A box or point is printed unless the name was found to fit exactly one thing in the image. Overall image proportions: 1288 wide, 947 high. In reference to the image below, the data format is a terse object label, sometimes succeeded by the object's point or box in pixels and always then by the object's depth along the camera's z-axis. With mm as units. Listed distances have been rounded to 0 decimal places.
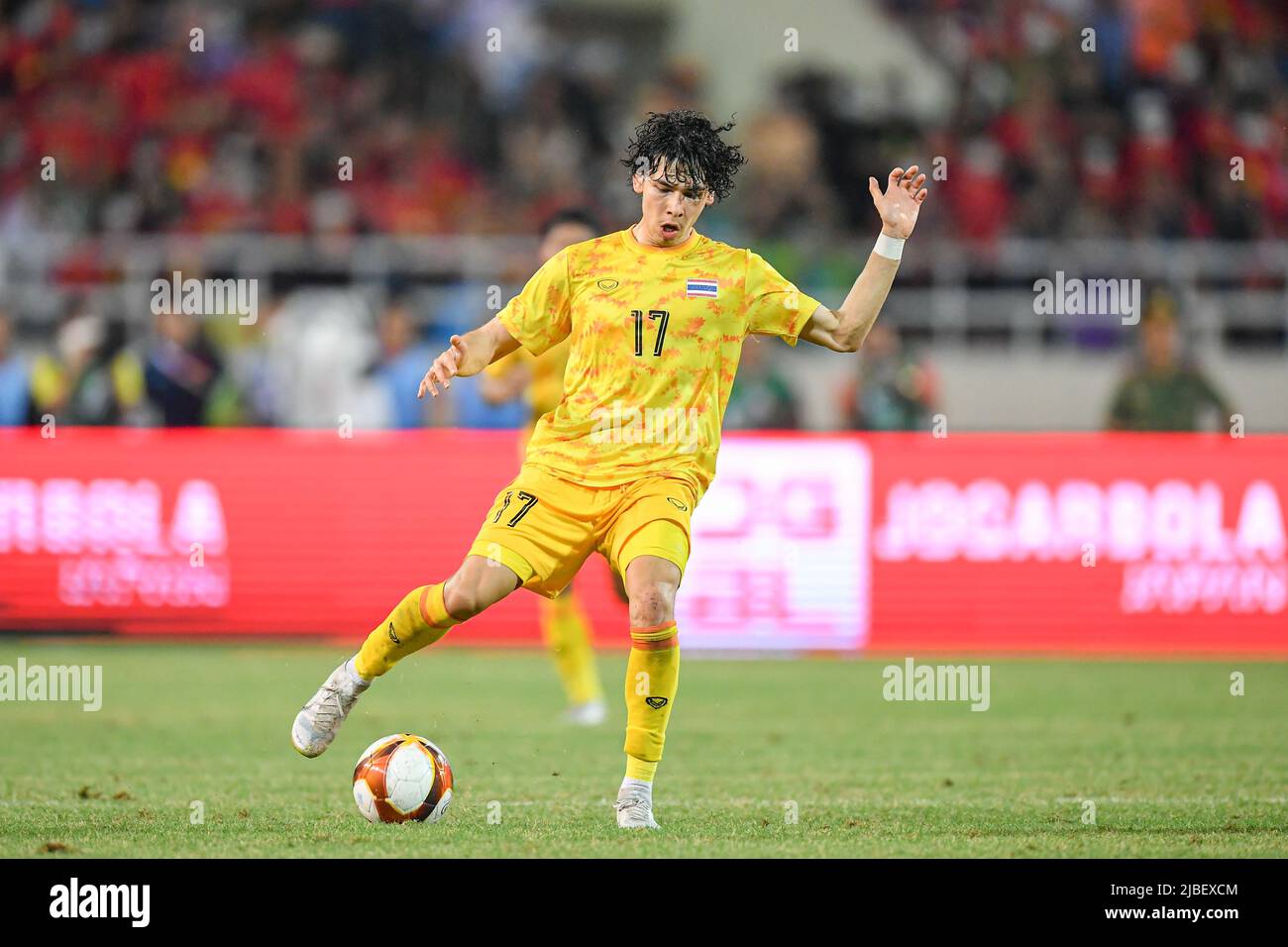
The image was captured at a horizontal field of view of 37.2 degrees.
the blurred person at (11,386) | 15992
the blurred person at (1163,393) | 15164
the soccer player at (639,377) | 7004
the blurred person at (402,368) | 16438
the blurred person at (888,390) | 16125
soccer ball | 6938
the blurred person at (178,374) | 15914
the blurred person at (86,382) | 15938
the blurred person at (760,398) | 16312
